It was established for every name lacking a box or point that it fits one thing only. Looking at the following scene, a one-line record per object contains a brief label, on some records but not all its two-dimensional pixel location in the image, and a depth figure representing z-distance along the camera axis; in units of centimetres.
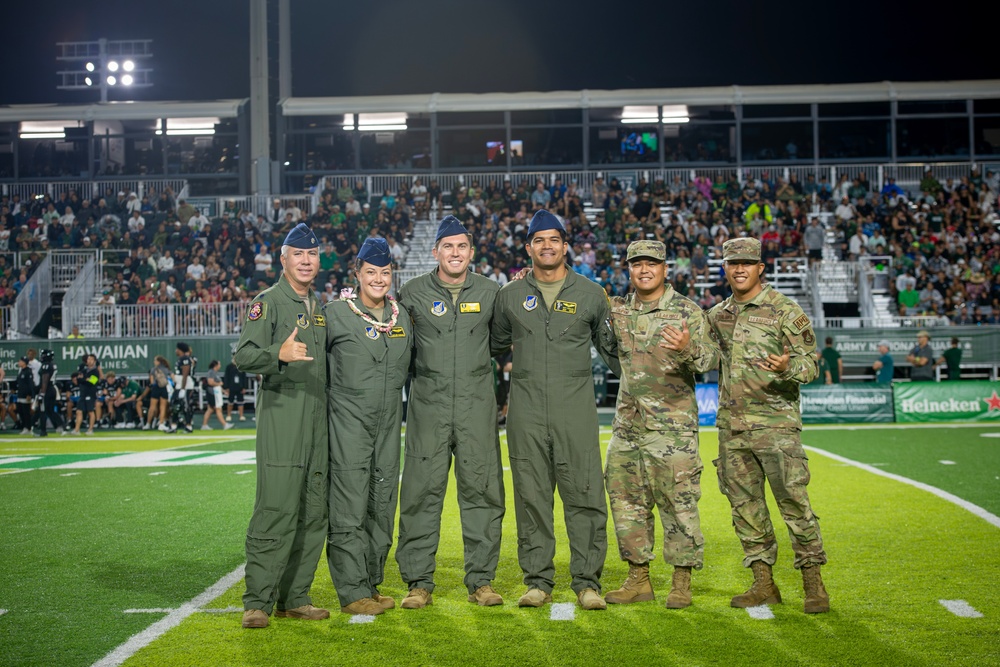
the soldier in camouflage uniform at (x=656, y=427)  616
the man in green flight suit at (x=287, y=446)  575
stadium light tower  3769
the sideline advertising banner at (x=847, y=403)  2097
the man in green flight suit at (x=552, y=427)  625
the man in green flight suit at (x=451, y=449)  624
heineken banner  2053
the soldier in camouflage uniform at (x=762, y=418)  600
